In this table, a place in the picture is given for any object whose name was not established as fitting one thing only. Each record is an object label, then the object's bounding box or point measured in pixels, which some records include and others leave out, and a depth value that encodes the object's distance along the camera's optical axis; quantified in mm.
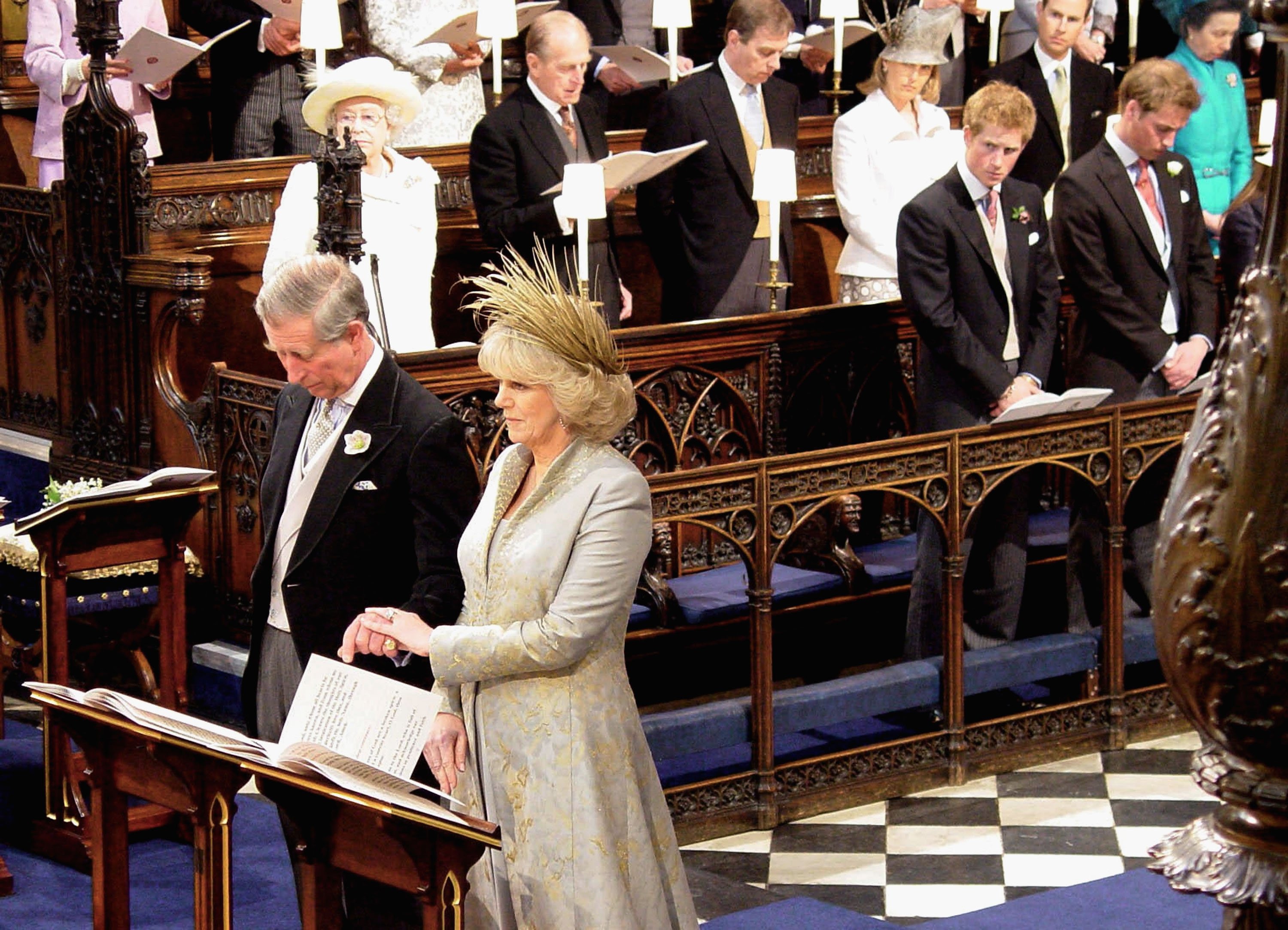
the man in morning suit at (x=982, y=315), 11383
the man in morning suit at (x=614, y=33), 15648
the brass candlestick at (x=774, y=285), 12812
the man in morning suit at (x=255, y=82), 13828
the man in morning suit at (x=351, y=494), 6336
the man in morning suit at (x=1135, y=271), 12117
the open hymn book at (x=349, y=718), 5926
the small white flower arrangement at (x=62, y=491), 10766
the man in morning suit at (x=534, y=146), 12117
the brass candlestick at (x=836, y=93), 15805
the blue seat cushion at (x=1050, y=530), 12969
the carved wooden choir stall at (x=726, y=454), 10484
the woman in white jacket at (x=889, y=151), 13469
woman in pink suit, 13336
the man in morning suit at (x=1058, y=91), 15141
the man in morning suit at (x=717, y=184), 13281
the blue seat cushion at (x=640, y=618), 11109
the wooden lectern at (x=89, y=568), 8508
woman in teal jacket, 15562
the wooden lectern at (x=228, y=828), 5375
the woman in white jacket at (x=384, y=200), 10500
